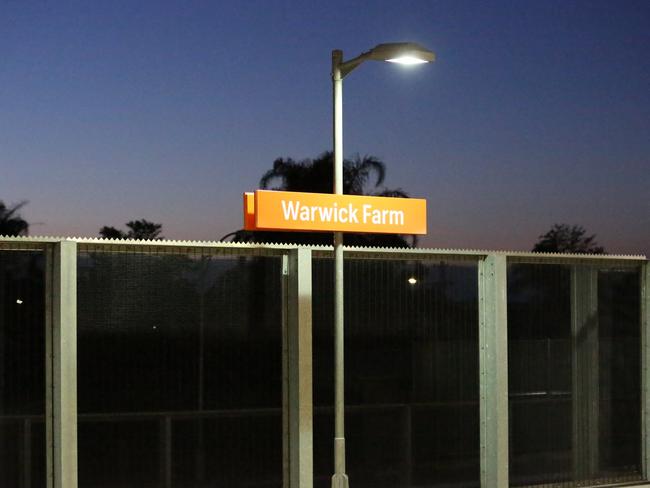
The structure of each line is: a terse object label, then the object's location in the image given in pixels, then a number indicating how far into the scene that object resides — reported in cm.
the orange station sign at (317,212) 977
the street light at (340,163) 948
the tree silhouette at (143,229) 4000
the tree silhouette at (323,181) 3338
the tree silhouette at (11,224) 3538
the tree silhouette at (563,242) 5216
